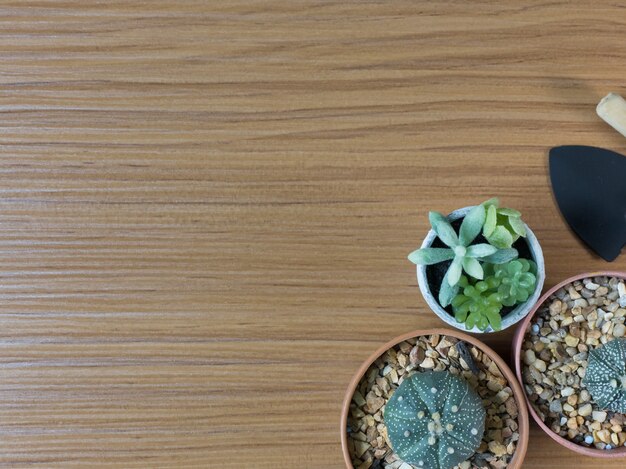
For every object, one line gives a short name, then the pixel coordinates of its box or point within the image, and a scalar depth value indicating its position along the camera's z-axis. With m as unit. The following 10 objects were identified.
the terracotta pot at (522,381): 0.77
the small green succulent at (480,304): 0.73
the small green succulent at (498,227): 0.71
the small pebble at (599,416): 0.79
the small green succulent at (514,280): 0.73
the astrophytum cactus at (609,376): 0.72
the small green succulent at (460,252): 0.70
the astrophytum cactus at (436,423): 0.72
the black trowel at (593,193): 0.84
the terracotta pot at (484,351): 0.77
